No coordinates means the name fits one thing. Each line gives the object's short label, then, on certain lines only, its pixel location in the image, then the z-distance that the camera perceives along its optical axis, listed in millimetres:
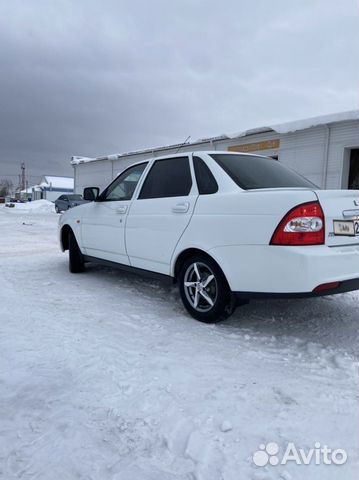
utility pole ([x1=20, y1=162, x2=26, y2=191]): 106625
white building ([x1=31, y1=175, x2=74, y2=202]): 62475
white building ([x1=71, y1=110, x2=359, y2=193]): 12719
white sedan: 2971
